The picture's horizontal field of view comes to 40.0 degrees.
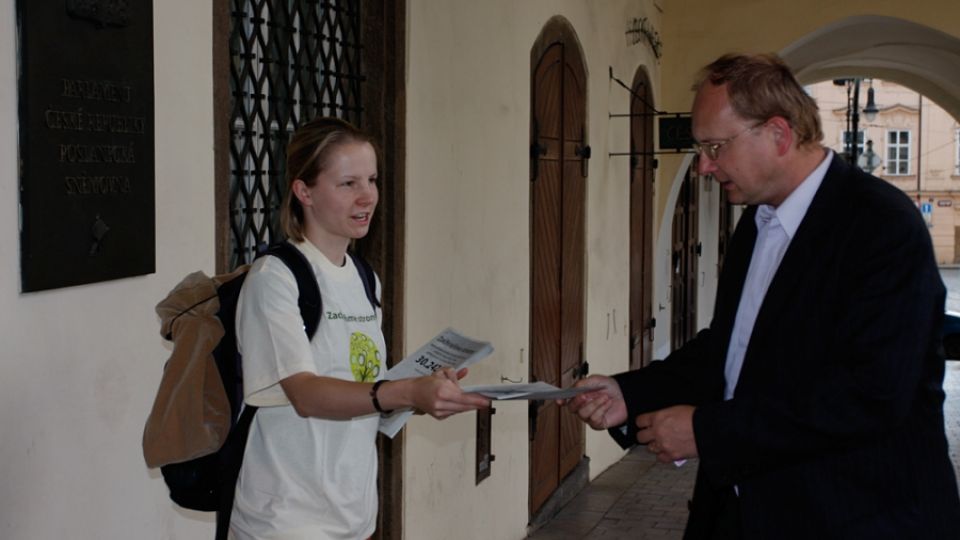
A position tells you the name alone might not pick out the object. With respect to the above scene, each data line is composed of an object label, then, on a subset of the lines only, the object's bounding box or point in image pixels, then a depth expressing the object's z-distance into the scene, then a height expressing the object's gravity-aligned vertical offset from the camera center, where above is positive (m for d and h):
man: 2.82 -0.31
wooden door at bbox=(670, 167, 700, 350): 14.43 -0.57
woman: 2.84 -0.38
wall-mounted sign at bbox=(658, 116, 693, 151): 11.39 +0.69
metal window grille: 4.28 +0.43
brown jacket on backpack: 2.84 -0.40
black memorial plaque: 2.91 +0.16
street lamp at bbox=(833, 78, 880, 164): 26.56 +2.60
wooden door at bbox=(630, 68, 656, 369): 11.38 -0.13
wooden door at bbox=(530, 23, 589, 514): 7.77 -0.24
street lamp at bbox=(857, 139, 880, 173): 34.50 +1.41
